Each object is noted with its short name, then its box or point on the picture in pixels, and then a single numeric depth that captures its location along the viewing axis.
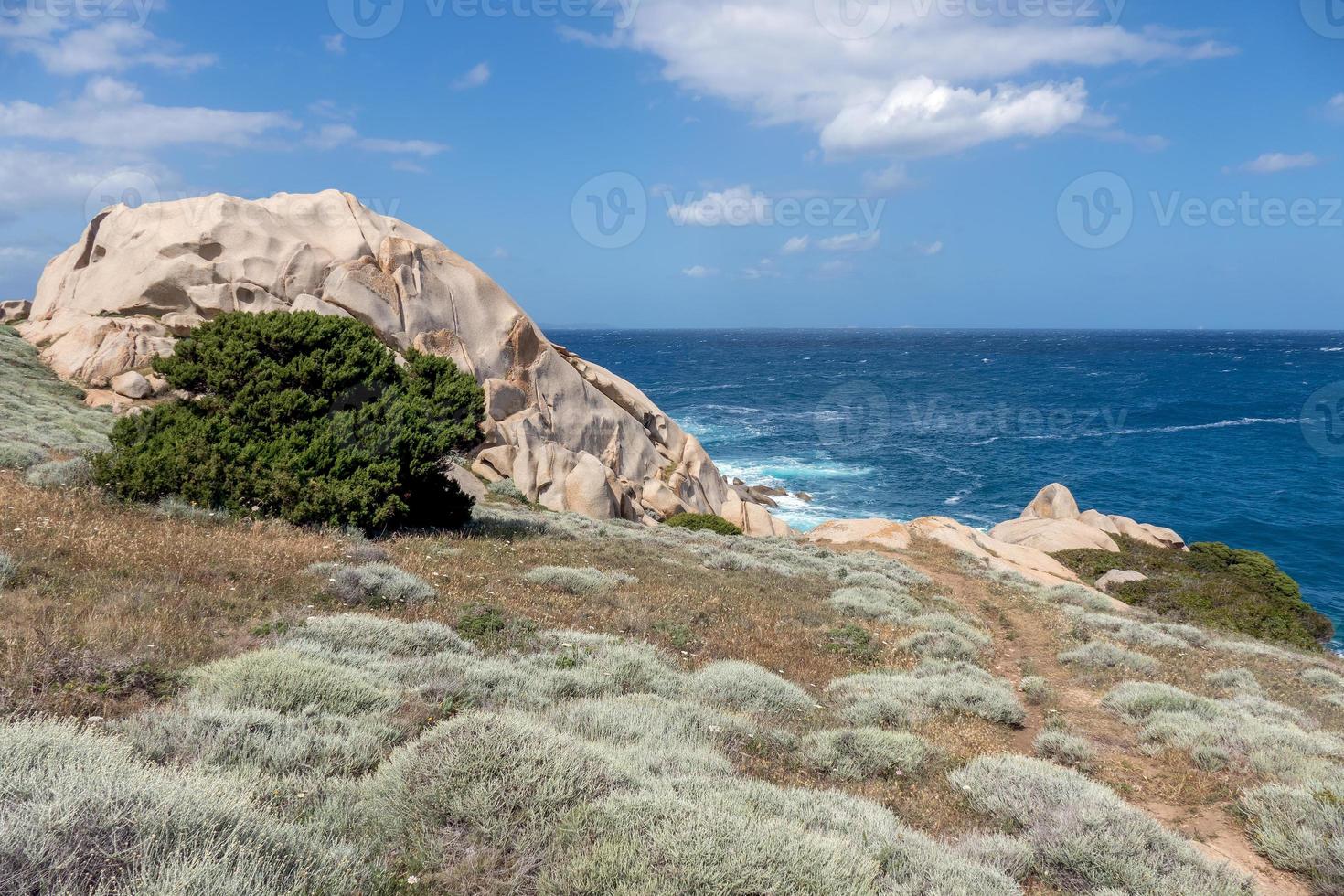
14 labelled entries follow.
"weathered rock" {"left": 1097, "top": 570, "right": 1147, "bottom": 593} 30.20
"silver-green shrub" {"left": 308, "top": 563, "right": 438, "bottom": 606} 10.30
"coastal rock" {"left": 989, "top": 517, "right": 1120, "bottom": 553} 36.25
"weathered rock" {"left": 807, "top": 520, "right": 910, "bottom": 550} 30.25
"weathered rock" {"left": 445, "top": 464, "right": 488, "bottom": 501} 26.87
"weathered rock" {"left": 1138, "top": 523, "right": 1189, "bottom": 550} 39.22
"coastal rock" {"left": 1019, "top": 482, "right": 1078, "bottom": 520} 41.92
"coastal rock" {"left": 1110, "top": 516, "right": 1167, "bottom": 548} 38.97
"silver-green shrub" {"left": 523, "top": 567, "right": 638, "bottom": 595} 13.25
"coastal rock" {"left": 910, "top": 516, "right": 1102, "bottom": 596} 28.17
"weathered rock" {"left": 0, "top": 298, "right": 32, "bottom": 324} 42.00
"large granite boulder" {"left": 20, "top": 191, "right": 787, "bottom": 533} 32.56
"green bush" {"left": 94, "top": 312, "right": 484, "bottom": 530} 14.00
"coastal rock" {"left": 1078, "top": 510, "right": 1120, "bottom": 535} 40.00
